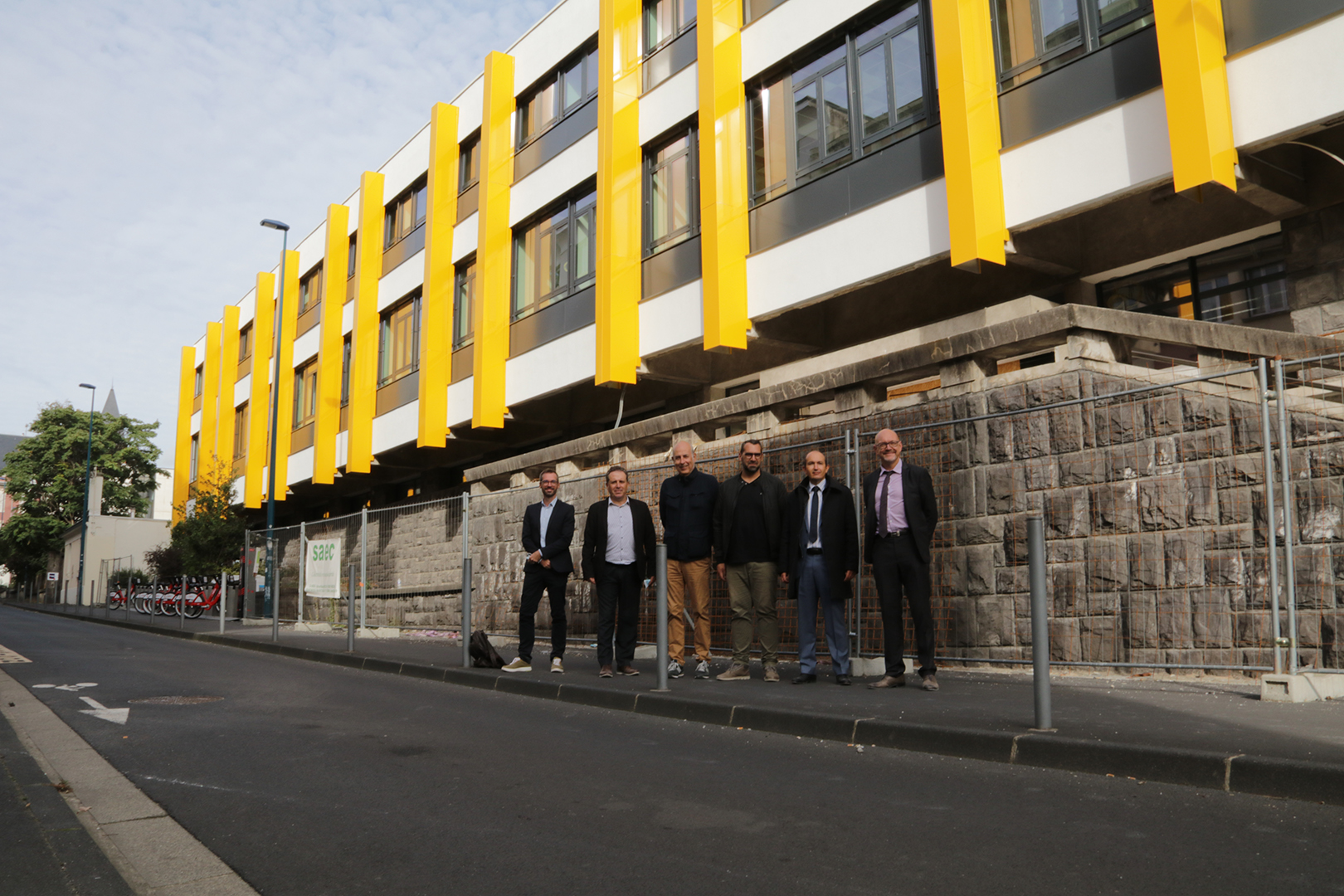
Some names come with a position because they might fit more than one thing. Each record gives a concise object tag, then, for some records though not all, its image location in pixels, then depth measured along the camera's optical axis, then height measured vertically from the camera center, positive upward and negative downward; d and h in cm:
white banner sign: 1648 +45
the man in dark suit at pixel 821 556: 803 +23
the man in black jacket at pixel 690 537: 877 +44
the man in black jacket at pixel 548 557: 953 +32
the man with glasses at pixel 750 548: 841 +32
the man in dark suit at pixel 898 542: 748 +31
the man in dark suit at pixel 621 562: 917 +25
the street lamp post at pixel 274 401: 2700 +526
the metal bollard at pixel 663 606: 764 -12
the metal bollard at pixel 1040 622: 527 -22
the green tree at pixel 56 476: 5938 +745
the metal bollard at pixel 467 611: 1004 -17
